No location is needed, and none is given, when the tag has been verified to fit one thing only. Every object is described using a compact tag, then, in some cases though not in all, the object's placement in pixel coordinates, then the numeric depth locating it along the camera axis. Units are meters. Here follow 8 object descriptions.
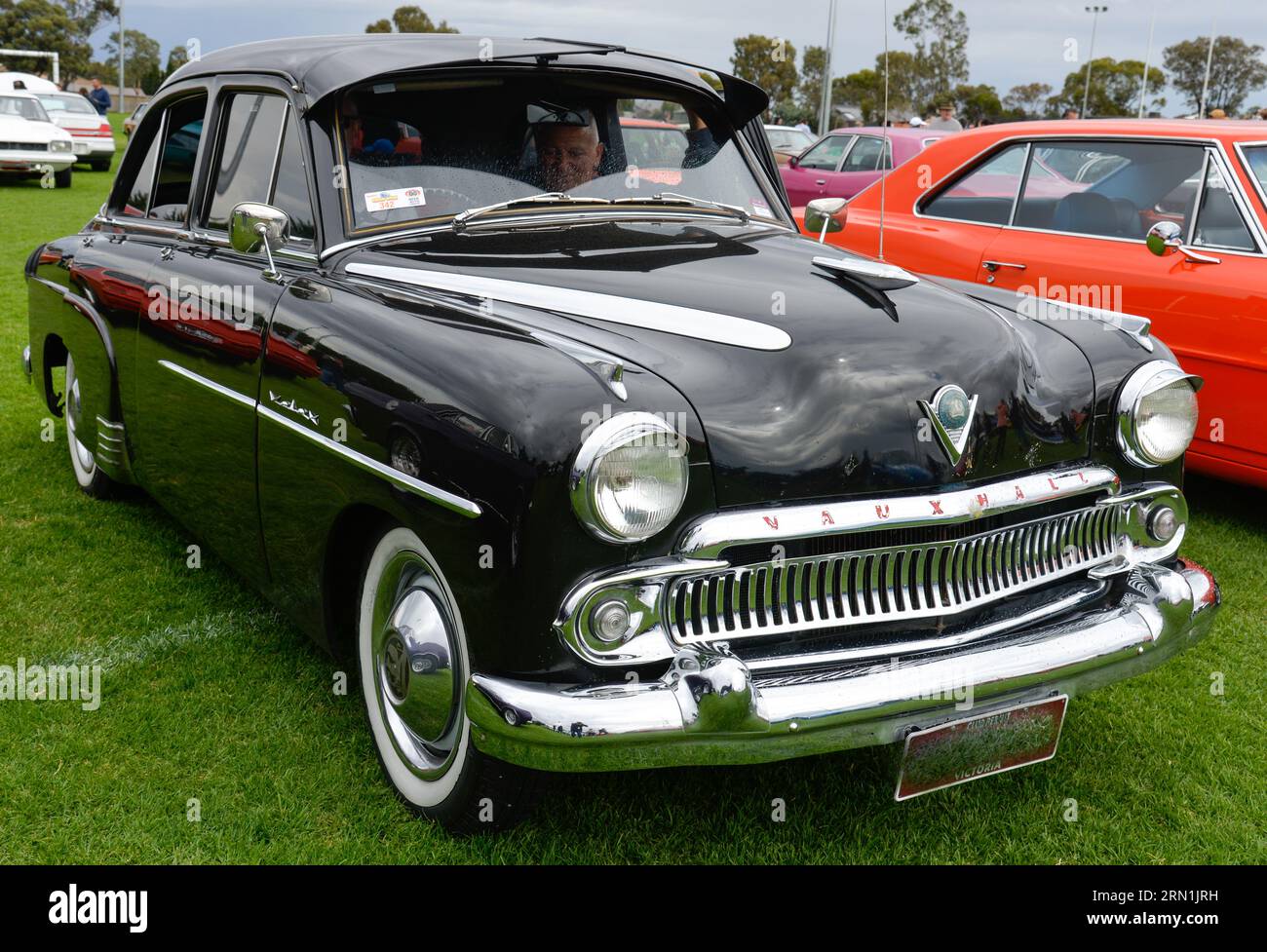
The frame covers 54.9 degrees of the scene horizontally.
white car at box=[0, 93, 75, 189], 19.22
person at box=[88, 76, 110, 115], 27.67
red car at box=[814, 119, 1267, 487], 4.81
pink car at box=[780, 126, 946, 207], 13.43
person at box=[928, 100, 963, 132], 12.40
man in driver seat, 3.54
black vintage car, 2.33
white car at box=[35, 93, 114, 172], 23.41
